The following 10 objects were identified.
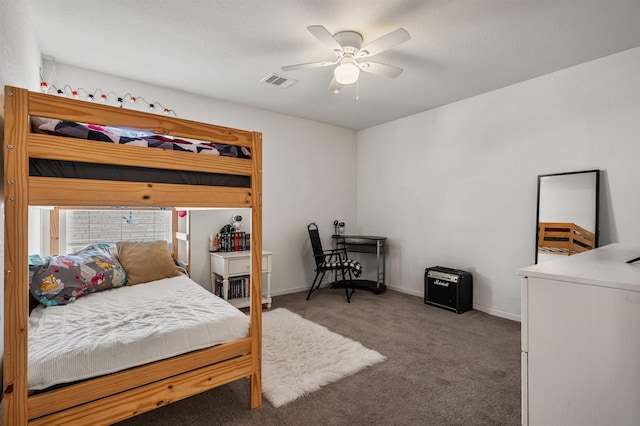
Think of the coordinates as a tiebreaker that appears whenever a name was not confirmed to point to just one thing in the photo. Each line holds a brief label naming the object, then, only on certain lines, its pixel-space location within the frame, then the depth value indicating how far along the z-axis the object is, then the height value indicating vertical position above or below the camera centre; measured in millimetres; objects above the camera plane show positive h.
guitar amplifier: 3617 -931
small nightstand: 3548 -757
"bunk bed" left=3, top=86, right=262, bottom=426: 1221 +28
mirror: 2834 -34
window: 3160 -176
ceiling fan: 2105 +1165
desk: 4539 -582
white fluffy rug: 2078 -1162
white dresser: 948 -440
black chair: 4203 -725
